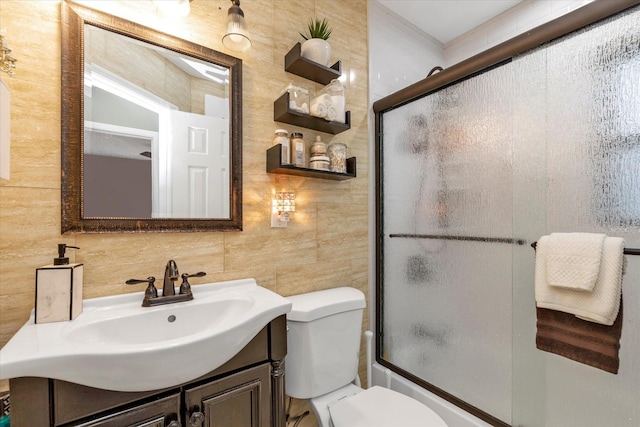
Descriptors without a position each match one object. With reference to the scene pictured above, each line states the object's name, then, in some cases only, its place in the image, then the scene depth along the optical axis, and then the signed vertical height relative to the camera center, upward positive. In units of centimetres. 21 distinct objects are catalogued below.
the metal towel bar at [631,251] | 94 -12
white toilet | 115 -69
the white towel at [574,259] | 93 -15
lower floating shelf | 132 +22
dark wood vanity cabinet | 67 -50
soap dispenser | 86 -22
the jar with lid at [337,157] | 153 +31
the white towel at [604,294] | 90 -26
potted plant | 145 +85
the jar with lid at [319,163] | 145 +27
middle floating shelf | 136 +48
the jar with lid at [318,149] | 147 +34
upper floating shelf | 139 +74
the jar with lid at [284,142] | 134 +35
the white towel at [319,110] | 142 +52
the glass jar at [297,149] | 140 +32
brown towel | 93 -42
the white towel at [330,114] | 144 +50
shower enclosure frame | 99 +66
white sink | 65 -33
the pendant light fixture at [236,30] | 119 +76
